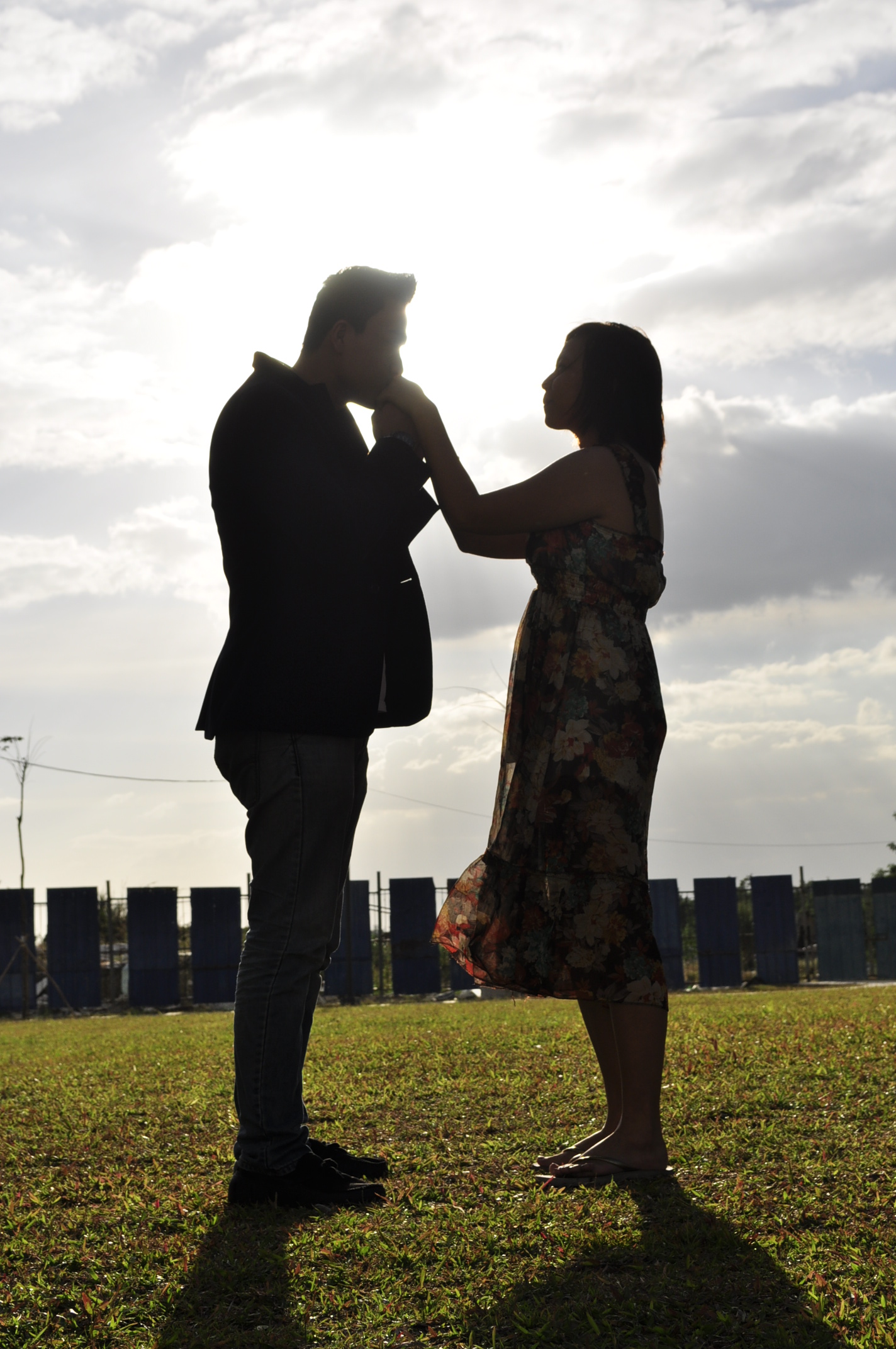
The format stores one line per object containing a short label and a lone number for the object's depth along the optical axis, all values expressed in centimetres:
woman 258
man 253
